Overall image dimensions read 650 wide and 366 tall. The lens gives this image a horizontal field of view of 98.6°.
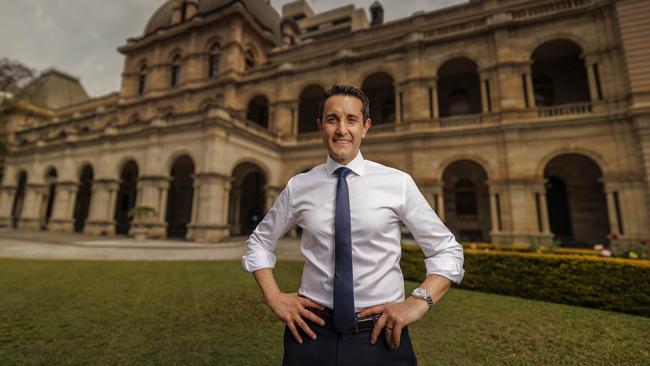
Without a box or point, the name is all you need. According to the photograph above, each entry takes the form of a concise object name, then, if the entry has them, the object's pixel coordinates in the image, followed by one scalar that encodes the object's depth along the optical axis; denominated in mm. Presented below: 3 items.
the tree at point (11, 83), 22922
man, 1344
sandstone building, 13500
